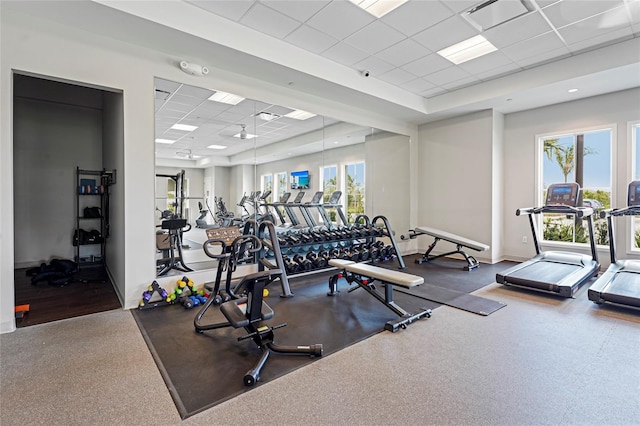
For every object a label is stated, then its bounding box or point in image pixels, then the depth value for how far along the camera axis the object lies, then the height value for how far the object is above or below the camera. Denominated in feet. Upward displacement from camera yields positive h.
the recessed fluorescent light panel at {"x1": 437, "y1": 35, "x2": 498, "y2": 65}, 14.33 +7.63
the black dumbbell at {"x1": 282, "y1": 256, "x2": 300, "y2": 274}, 15.84 -2.78
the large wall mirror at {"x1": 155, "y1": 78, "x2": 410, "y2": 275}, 14.16 +2.82
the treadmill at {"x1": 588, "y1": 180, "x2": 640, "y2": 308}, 11.50 -2.82
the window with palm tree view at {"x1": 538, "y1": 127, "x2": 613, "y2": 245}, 18.04 +2.30
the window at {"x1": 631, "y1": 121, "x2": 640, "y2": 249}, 16.74 +3.28
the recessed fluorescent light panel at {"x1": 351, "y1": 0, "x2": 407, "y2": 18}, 11.40 +7.48
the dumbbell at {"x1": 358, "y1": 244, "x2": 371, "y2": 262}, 18.13 -2.49
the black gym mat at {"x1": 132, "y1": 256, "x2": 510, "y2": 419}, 7.16 -3.82
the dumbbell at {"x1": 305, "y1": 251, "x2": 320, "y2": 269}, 16.72 -2.59
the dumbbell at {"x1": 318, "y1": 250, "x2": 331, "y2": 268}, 17.11 -2.57
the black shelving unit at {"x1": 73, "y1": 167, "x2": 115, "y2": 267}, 18.03 -0.33
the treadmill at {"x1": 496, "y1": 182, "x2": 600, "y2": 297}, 13.51 -2.78
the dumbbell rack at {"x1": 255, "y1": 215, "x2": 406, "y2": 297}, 13.67 -1.81
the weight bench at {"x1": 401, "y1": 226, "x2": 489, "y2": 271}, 18.62 -1.94
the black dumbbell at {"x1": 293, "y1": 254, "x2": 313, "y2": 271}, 16.30 -2.68
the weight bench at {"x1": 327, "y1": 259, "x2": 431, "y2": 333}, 10.09 -2.49
